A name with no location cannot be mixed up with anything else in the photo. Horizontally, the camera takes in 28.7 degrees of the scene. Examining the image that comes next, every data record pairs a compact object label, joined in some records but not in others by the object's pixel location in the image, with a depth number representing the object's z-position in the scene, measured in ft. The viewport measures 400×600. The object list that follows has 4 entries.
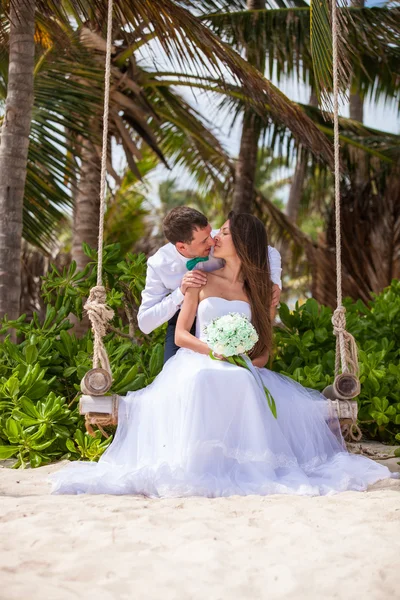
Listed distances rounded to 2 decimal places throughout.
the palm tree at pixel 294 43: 27.71
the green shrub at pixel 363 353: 16.53
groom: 13.73
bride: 11.95
